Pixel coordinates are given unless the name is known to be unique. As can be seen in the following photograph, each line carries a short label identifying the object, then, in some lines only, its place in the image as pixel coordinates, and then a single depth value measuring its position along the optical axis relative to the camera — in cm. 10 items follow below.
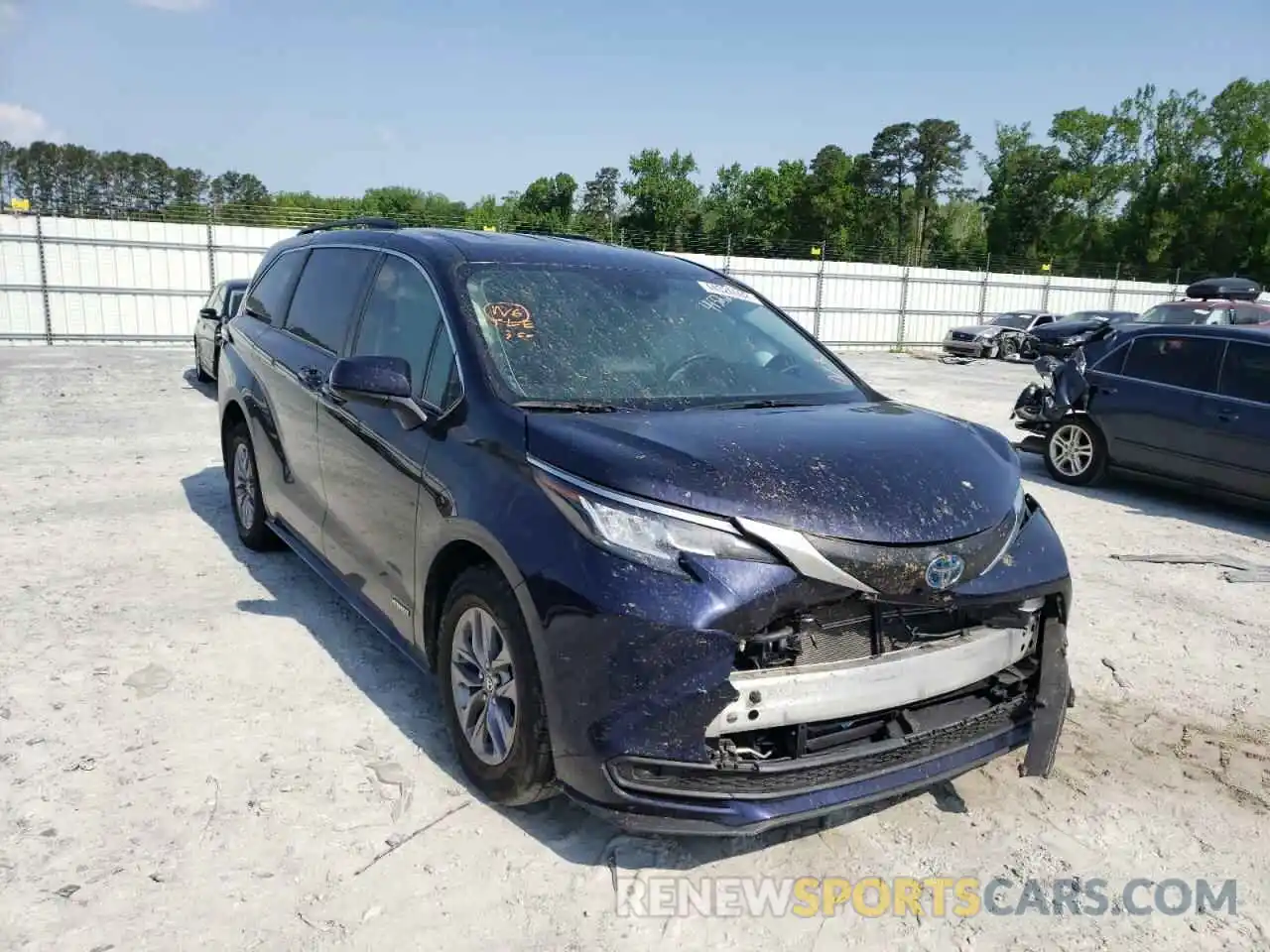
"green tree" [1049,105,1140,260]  6725
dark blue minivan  246
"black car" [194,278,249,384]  1071
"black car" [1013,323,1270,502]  725
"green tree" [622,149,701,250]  7350
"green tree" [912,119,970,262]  7925
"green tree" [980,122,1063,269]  6825
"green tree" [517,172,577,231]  7688
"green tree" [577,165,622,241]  7712
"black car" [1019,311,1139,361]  2264
